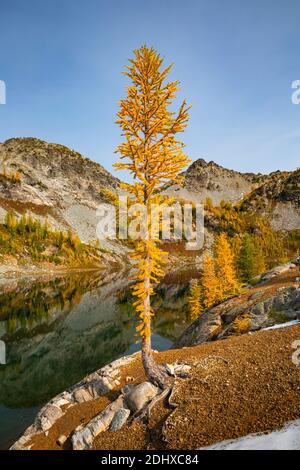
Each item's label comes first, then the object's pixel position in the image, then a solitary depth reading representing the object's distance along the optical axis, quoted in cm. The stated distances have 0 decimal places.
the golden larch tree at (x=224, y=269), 5206
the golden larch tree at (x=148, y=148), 1641
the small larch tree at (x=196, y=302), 5491
